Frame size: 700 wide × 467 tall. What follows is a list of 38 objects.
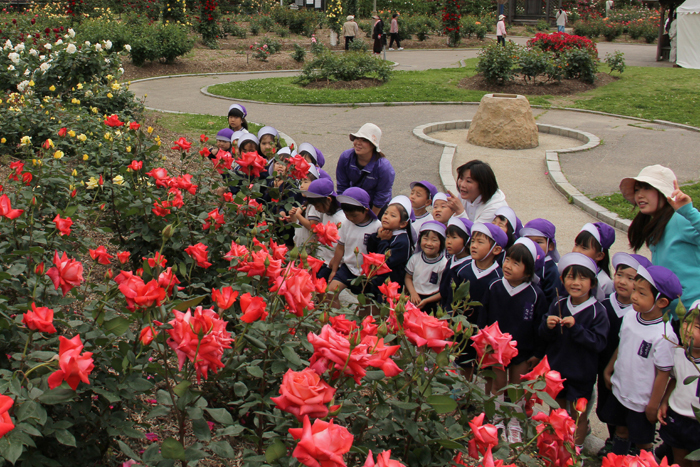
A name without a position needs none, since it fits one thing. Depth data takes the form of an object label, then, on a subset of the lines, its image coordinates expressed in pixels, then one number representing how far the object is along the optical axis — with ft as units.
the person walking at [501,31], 82.23
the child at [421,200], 15.72
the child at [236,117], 21.09
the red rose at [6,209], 7.89
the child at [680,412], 9.98
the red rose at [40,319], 5.35
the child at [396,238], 13.94
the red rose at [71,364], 4.72
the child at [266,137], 18.10
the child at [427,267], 13.50
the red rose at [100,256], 8.21
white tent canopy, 67.92
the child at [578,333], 11.12
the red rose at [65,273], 6.47
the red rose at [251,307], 5.49
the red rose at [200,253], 8.05
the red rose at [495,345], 6.57
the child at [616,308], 10.99
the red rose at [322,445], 4.01
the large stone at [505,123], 34.58
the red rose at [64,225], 8.77
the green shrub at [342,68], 56.54
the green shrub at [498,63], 53.47
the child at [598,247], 12.69
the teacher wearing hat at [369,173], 18.01
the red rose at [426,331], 5.78
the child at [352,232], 14.57
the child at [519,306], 11.64
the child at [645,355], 10.32
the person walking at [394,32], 89.56
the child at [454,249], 12.82
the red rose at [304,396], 4.52
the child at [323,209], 14.76
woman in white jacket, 15.16
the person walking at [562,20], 106.87
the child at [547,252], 12.91
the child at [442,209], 15.05
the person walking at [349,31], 82.02
